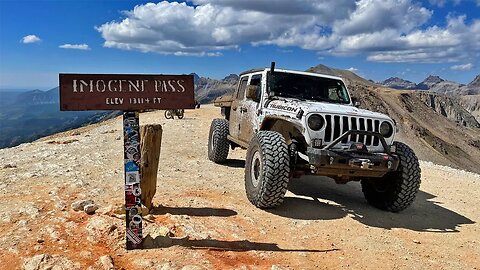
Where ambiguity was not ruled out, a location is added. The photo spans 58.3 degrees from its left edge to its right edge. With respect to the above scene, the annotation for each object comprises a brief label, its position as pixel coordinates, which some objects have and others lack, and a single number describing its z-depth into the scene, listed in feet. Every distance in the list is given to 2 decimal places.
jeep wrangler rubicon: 19.92
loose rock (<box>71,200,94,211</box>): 18.61
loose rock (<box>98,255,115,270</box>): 13.58
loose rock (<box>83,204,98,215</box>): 18.29
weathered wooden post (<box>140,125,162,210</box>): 18.90
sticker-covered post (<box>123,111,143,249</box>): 15.08
